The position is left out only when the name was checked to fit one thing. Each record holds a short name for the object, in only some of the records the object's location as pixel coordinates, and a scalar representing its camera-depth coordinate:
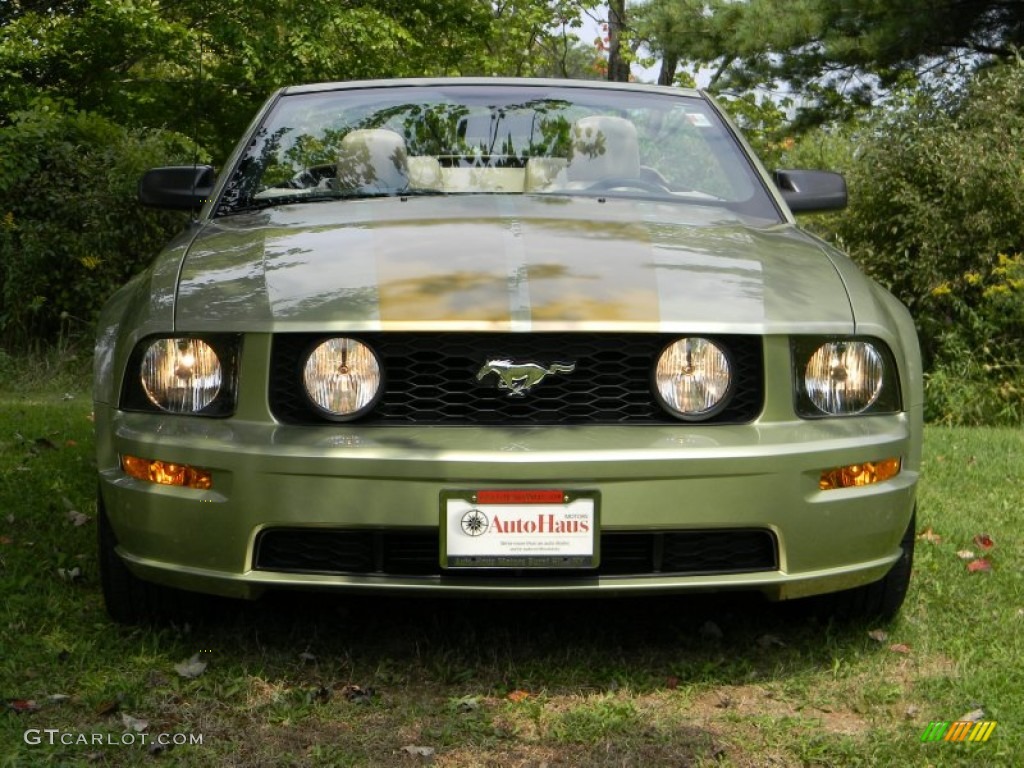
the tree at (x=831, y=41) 12.48
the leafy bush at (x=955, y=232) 8.73
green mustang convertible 2.94
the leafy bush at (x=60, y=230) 9.77
